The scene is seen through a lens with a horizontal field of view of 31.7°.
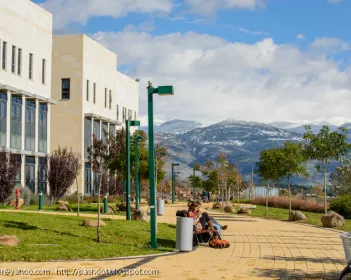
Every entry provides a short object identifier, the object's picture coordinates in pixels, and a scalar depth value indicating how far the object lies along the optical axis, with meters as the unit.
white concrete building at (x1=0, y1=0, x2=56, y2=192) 44.56
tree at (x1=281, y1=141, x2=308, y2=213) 35.84
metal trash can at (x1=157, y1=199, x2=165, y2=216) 34.84
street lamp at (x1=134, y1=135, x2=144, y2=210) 29.57
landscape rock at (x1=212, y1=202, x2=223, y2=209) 49.88
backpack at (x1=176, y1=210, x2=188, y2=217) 17.24
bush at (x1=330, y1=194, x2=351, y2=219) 37.09
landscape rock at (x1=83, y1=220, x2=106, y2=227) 19.00
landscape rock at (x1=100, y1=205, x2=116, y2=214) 33.38
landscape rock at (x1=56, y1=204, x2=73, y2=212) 34.03
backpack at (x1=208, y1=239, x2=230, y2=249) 16.12
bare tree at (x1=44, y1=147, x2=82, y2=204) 49.06
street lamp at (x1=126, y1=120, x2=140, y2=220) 25.30
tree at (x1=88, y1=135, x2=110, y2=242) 20.89
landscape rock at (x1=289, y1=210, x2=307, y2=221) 31.50
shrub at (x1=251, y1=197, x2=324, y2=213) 46.62
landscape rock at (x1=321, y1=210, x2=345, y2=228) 27.17
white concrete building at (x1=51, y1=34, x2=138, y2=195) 58.94
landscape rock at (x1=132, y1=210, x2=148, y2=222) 24.45
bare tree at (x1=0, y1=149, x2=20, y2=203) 40.62
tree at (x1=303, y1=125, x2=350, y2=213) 34.47
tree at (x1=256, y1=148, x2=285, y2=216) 36.09
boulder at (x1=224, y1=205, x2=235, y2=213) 42.21
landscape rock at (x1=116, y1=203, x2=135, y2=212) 35.62
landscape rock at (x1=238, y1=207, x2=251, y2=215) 40.03
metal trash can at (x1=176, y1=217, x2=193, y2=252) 15.22
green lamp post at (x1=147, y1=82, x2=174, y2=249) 15.29
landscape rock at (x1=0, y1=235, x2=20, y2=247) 14.21
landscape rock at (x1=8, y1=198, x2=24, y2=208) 36.70
